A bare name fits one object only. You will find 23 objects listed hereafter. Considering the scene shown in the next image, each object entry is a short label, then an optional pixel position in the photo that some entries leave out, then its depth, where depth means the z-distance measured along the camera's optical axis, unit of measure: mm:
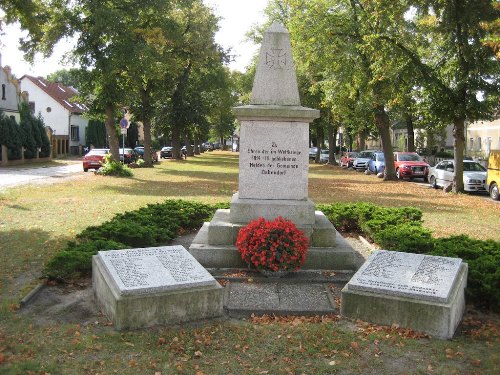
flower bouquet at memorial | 7633
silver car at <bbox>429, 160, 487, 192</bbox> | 24625
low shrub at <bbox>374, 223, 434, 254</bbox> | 8594
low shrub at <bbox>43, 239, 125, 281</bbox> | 7602
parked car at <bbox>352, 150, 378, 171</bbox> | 45484
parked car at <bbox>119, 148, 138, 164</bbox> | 49156
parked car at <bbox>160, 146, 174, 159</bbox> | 68188
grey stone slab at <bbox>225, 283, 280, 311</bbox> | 6625
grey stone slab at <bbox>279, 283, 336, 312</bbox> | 6633
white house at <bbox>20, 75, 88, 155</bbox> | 67250
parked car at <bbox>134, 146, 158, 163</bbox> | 53438
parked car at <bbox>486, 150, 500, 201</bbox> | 21953
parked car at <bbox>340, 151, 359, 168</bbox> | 47666
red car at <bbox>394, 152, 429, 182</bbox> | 33562
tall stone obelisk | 8758
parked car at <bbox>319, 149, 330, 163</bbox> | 60888
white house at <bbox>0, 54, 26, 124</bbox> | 49000
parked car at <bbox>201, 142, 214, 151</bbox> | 115662
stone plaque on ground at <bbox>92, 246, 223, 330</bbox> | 5828
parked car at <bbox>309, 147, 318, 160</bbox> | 65781
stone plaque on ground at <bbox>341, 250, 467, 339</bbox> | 5766
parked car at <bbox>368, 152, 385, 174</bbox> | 38100
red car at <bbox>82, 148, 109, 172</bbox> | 37219
